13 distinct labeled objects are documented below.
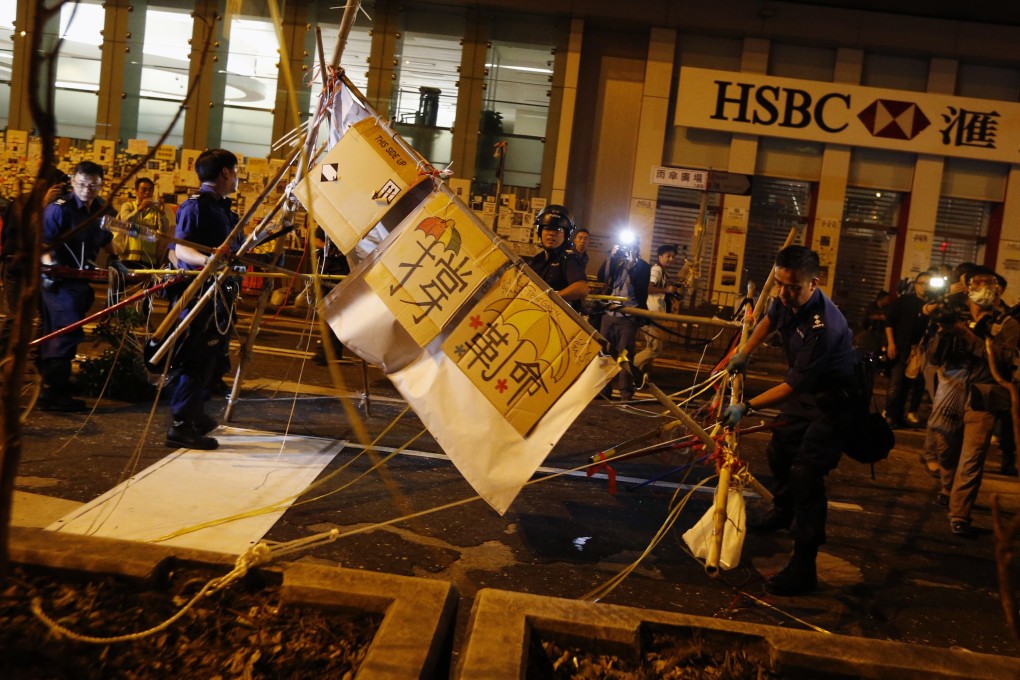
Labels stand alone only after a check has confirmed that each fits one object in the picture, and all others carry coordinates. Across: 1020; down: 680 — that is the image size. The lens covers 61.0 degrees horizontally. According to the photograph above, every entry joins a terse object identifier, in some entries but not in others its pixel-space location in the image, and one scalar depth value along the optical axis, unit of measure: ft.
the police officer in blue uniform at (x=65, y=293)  22.93
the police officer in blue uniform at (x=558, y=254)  26.68
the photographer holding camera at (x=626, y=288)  35.04
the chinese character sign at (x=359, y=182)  15.31
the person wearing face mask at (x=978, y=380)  21.54
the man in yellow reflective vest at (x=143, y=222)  37.99
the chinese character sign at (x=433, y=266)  14.06
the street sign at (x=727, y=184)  42.99
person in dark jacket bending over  16.83
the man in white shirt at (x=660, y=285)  39.86
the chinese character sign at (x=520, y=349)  13.64
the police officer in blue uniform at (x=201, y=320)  20.65
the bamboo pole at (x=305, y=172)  14.16
